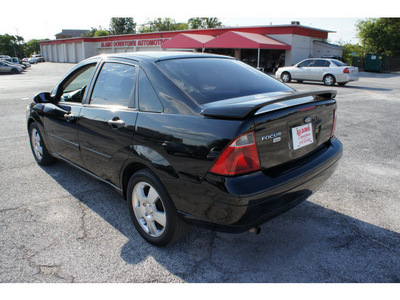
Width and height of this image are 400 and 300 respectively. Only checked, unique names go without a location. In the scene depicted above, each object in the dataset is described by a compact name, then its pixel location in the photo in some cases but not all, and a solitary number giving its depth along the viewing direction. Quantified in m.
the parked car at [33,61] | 67.00
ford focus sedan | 2.19
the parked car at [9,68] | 31.94
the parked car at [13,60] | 46.42
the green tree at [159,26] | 100.38
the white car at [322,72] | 17.56
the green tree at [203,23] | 86.06
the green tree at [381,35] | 41.31
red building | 29.33
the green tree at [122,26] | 99.06
